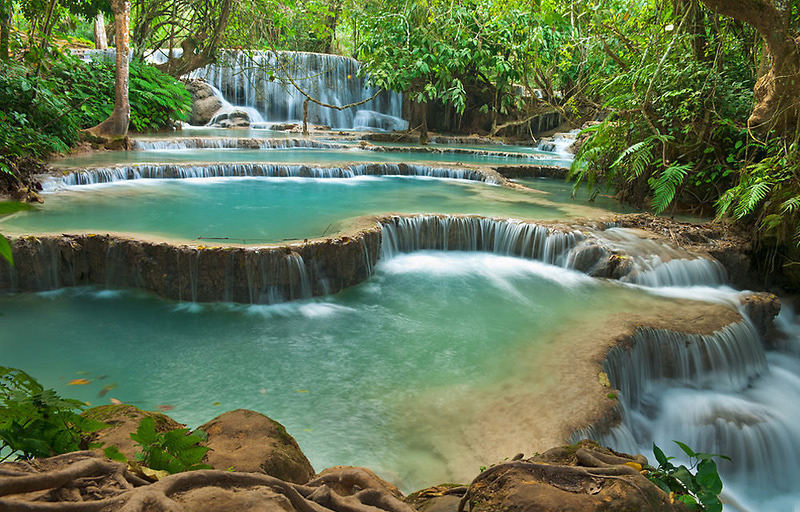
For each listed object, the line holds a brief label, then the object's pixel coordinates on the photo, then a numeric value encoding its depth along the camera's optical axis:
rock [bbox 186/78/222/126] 20.61
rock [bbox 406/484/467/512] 1.92
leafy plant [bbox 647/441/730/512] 1.73
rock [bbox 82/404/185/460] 2.03
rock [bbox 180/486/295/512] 1.44
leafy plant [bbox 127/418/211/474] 1.74
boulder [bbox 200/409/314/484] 2.04
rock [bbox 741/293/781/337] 5.62
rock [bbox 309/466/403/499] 1.99
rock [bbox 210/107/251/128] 20.23
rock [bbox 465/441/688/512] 1.56
